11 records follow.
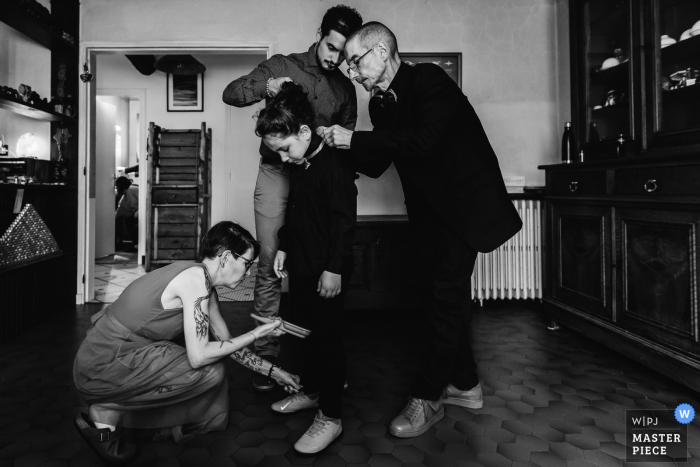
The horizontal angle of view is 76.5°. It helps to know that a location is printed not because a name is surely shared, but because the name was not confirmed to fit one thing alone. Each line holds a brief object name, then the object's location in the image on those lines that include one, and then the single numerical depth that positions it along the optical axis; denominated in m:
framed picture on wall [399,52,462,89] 3.61
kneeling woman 1.43
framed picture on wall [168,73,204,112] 6.29
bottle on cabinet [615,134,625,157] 2.51
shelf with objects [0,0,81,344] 2.85
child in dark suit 1.50
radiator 3.53
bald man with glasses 1.61
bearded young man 1.98
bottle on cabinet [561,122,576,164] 3.05
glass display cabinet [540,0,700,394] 1.95
